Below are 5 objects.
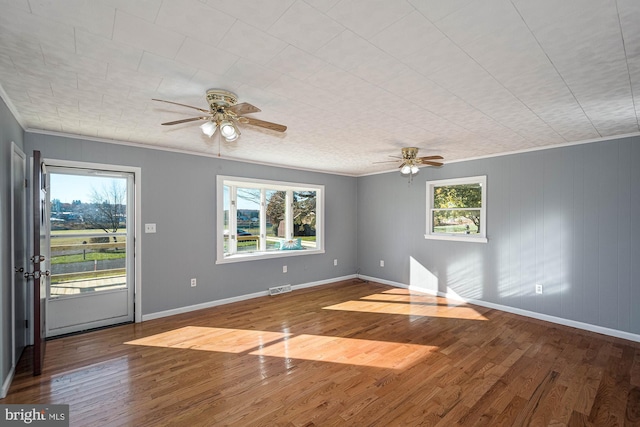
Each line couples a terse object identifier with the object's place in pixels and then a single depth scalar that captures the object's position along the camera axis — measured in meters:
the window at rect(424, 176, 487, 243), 4.83
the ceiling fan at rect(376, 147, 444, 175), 4.15
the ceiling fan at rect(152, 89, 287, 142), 2.29
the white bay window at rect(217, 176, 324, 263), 5.06
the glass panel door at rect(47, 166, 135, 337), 3.56
